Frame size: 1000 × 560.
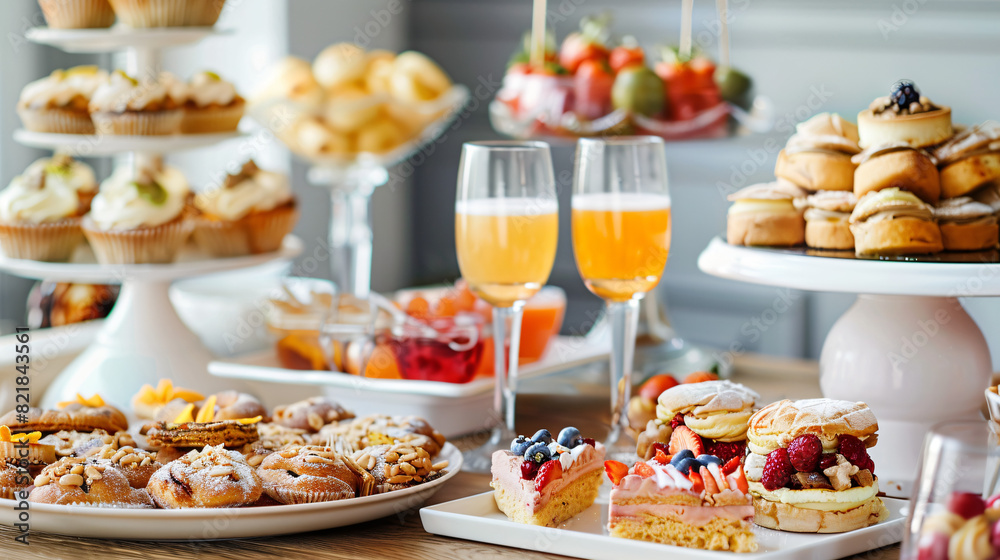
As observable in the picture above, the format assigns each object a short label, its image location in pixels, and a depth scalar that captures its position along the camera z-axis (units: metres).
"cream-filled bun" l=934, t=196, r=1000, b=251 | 1.43
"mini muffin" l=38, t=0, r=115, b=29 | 1.70
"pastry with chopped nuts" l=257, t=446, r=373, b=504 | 1.34
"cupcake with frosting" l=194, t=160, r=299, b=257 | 1.74
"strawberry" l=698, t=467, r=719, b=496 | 1.31
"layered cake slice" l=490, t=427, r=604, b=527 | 1.34
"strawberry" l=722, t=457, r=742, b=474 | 1.33
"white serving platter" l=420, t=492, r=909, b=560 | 1.30
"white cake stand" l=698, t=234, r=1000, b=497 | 1.42
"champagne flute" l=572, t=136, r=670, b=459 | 1.48
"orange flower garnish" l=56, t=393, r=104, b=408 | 1.45
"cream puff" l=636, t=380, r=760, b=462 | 1.38
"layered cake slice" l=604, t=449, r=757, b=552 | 1.30
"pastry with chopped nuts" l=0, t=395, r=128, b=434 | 1.40
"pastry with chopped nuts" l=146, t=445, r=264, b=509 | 1.32
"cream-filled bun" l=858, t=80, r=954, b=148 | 1.46
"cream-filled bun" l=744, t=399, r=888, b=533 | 1.33
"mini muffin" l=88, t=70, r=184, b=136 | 1.70
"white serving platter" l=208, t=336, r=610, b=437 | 1.55
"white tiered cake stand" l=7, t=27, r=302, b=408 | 1.67
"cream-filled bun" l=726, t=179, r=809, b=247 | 1.47
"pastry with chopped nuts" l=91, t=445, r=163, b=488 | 1.35
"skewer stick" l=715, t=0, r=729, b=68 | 1.76
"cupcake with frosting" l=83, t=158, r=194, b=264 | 1.68
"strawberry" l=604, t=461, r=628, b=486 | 1.33
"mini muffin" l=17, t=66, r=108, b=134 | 1.74
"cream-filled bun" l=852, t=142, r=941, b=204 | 1.43
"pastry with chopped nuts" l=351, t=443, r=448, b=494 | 1.37
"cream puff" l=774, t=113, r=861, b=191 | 1.46
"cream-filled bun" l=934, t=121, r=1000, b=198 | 1.43
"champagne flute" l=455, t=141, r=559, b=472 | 1.47
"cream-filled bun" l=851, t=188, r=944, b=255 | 1.41
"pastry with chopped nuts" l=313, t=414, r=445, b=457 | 1.42
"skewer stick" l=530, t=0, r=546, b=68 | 1.83
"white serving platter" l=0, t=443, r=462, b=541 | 1.32
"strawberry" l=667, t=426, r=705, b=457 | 1.37
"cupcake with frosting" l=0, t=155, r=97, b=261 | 1.71
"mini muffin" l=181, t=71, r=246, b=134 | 1.74
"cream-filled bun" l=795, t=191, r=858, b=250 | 1.45
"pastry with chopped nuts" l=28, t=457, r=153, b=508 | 1.33
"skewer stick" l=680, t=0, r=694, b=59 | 1.88
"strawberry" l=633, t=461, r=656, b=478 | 1.32
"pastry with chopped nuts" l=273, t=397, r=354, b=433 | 1.46
